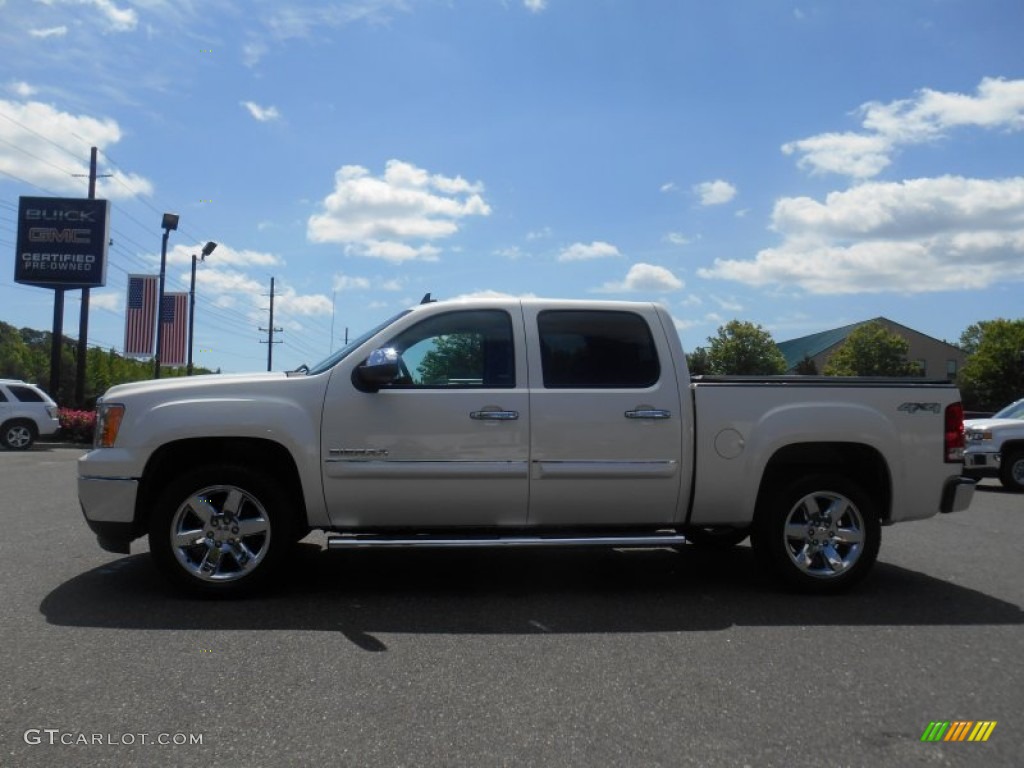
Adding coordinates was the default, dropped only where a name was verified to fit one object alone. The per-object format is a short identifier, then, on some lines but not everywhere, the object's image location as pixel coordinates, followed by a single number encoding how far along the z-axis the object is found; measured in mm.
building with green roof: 97625
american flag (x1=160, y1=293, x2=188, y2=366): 41531
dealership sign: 31641
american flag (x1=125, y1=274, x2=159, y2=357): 38000
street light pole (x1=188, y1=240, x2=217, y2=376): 42000
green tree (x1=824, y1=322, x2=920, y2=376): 74312
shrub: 25891
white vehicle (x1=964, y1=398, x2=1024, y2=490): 14438
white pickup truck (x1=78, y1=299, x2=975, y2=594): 5449
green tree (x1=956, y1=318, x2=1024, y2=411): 68750
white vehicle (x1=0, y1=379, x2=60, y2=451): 21875
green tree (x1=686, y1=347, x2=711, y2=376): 80188
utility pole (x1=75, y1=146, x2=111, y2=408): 31516
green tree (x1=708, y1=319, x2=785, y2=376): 83438
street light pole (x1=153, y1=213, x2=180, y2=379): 33906
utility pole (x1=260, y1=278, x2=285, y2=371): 71212
